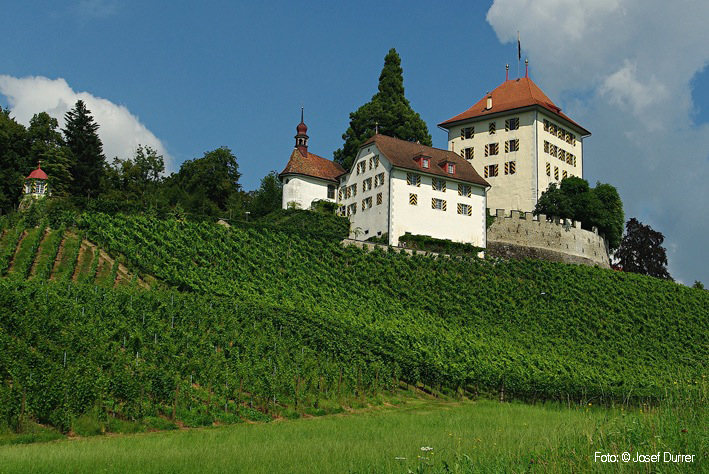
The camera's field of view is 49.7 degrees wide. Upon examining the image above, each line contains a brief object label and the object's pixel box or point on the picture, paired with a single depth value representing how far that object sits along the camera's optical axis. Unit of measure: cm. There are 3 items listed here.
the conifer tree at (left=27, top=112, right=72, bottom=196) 6512
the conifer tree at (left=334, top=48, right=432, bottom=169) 7944
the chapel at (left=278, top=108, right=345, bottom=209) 7244
